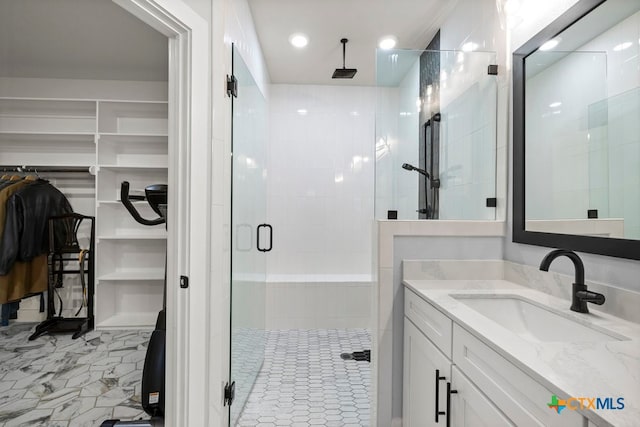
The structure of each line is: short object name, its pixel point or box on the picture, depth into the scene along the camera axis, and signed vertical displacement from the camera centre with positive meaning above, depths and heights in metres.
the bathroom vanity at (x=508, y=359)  0.70 -0.36
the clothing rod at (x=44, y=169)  3.42 +0.45
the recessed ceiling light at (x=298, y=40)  2.97 +1.51
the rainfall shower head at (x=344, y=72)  3.20 +1.32
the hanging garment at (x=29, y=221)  3.06 -0.05
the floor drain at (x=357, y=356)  2.94 -1.17
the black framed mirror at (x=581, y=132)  1.12 +0.32
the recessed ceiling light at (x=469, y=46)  2.21 +1.09
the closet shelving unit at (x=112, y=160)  3.50 +0.57
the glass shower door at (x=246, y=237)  1.93 -0.12
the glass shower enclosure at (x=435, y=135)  1.95 +0.47
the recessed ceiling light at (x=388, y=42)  3.01 +1.50
